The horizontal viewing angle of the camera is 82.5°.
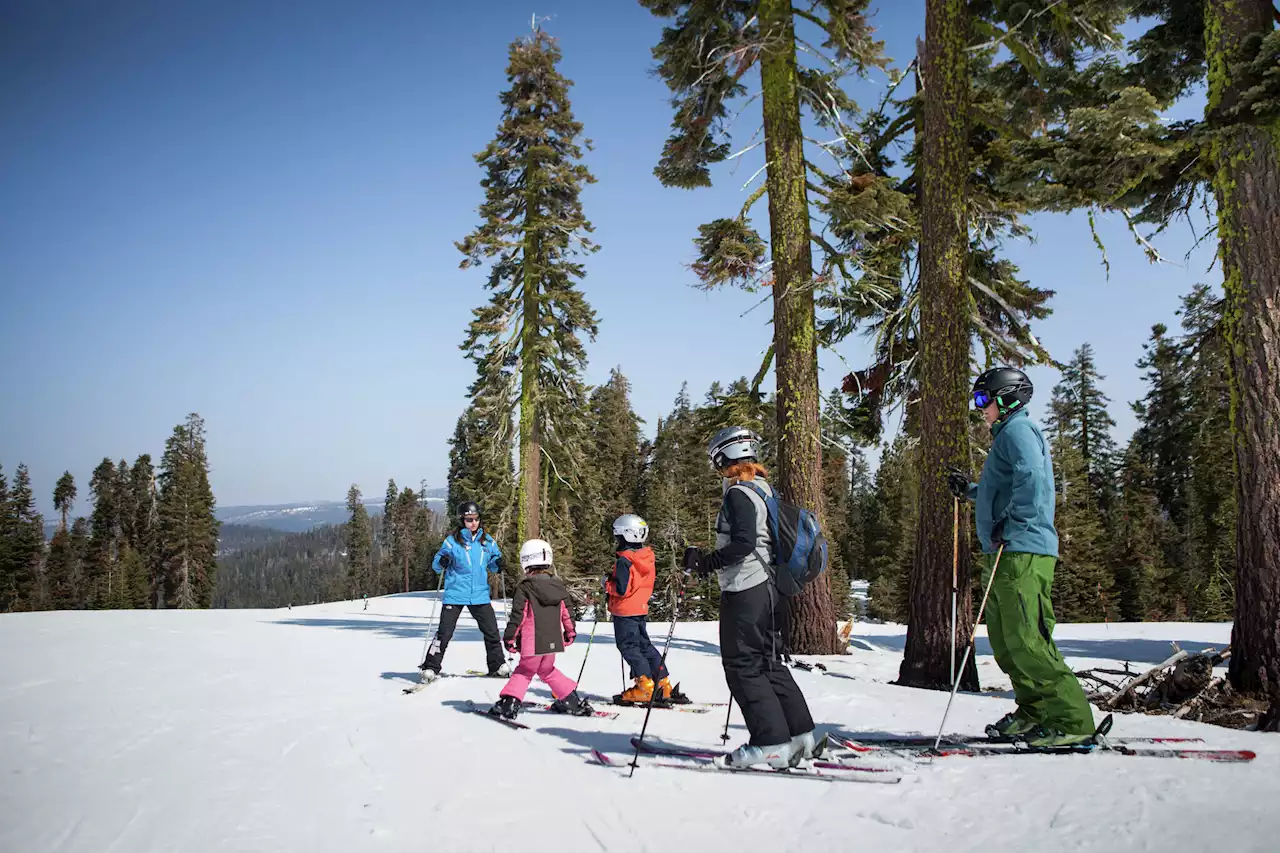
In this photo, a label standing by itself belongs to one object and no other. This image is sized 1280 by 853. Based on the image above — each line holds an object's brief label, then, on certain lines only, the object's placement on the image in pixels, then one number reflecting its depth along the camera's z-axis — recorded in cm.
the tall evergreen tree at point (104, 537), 6243
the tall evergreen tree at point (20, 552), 5719
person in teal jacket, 464
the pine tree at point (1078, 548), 3509
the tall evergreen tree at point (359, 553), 8700
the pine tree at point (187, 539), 5950
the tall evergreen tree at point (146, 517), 7106
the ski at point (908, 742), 495
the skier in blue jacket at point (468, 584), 892
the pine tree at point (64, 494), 8669
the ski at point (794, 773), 418
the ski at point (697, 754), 434
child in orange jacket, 745
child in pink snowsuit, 677
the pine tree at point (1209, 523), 3237
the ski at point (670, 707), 688
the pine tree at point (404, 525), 8688
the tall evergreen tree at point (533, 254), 2048
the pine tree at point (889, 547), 4548
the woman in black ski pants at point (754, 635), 447
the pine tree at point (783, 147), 1092
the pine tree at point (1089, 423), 5147
